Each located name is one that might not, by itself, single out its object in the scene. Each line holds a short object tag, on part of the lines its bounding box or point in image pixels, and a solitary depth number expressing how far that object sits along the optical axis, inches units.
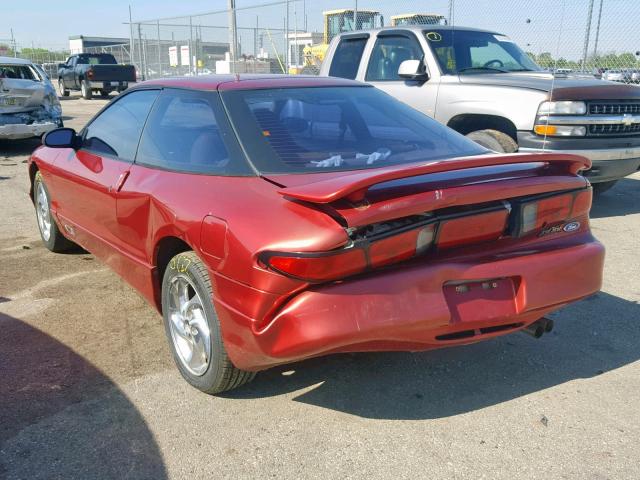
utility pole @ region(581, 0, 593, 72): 417.1
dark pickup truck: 992.9
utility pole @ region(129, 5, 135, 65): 1010.2
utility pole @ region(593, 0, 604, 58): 414.6
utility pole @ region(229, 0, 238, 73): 757.9
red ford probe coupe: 95.3
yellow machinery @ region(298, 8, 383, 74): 573.9
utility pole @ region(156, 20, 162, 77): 978.7
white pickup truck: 248.4
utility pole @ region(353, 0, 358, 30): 563.8
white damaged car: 419.8
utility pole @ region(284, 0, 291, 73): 714.2
